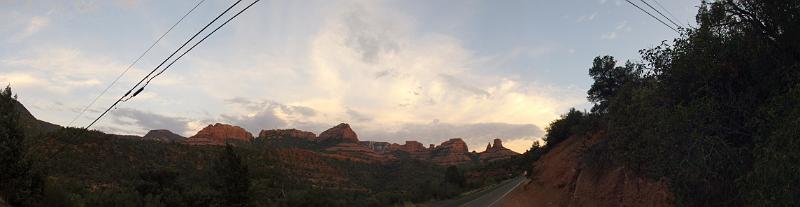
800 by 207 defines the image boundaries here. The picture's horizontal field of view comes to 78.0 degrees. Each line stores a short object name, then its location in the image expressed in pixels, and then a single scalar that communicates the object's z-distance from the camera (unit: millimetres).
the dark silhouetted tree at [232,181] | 38094
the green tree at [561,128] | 55375
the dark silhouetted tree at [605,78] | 45562
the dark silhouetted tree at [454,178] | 66312
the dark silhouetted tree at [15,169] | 19141
